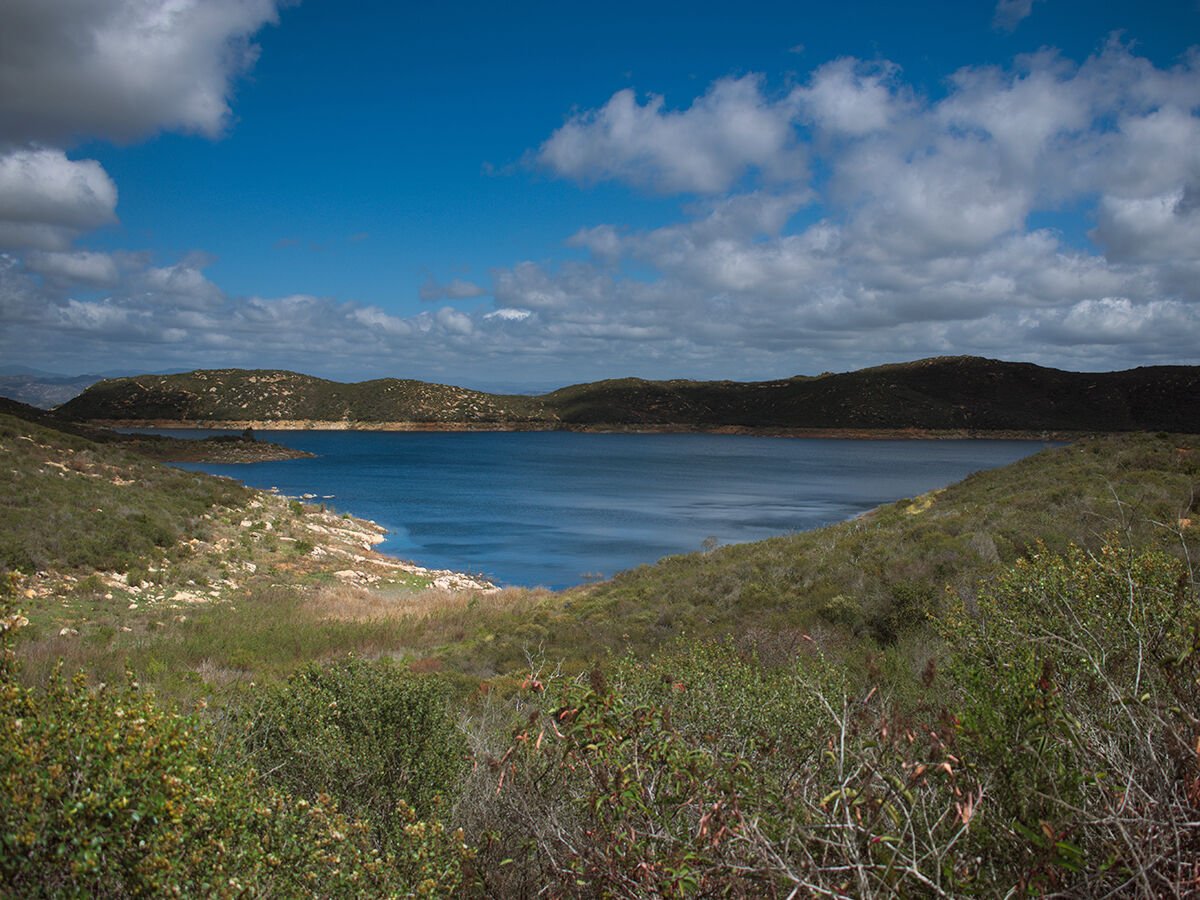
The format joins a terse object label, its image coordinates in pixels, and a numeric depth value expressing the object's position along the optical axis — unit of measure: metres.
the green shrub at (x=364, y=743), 5.71
